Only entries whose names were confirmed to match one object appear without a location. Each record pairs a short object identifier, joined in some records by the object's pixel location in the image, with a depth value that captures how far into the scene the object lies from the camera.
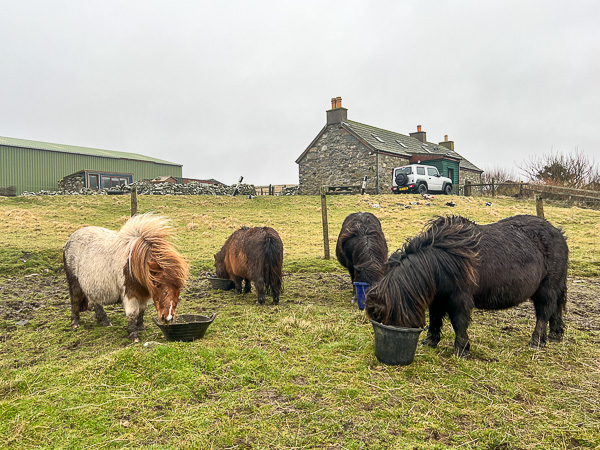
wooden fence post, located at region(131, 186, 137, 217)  9.17
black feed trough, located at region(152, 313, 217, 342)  4.25
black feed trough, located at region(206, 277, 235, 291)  7.54
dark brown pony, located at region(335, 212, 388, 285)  5.89
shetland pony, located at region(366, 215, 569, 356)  3.88
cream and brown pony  4.27
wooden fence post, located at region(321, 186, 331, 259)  10.59
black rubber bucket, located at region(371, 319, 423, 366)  3.67
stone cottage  26.42
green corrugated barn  29.14
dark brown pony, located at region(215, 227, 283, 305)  6.18
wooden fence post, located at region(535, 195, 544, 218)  9.75
